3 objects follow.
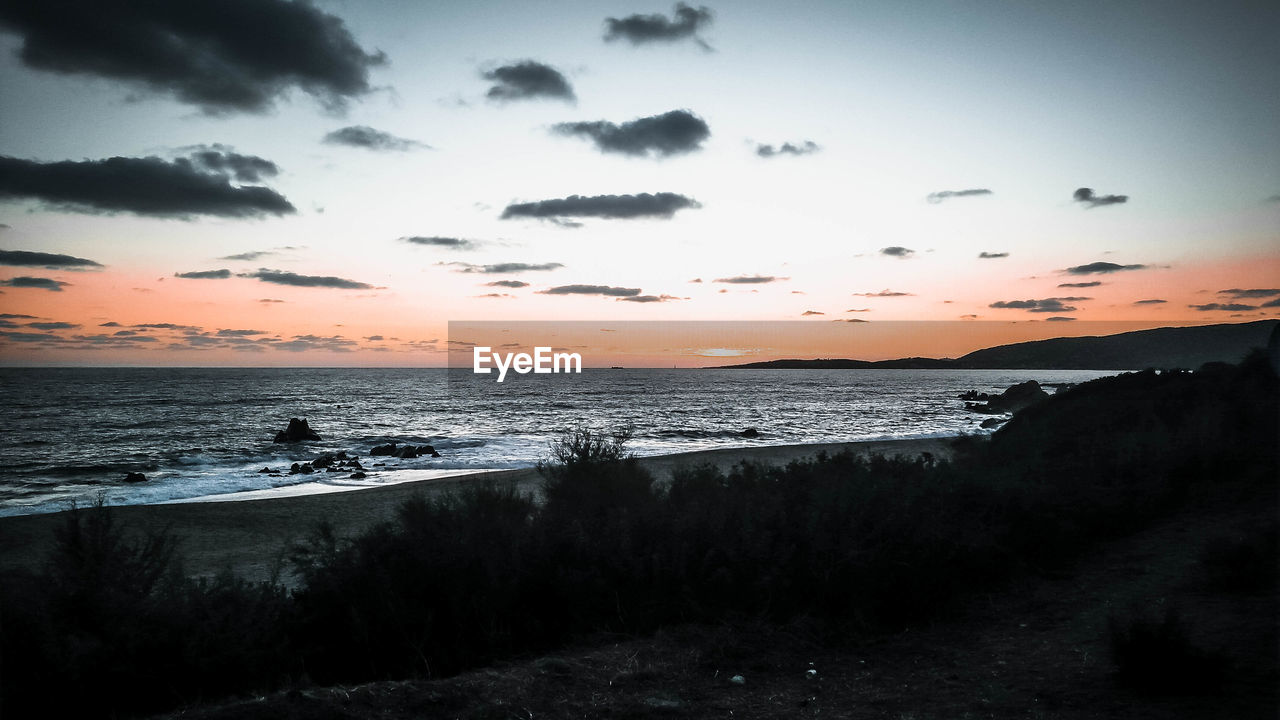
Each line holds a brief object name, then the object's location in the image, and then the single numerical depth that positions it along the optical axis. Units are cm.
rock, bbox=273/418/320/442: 3672
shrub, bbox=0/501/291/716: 500
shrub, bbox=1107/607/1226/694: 477
